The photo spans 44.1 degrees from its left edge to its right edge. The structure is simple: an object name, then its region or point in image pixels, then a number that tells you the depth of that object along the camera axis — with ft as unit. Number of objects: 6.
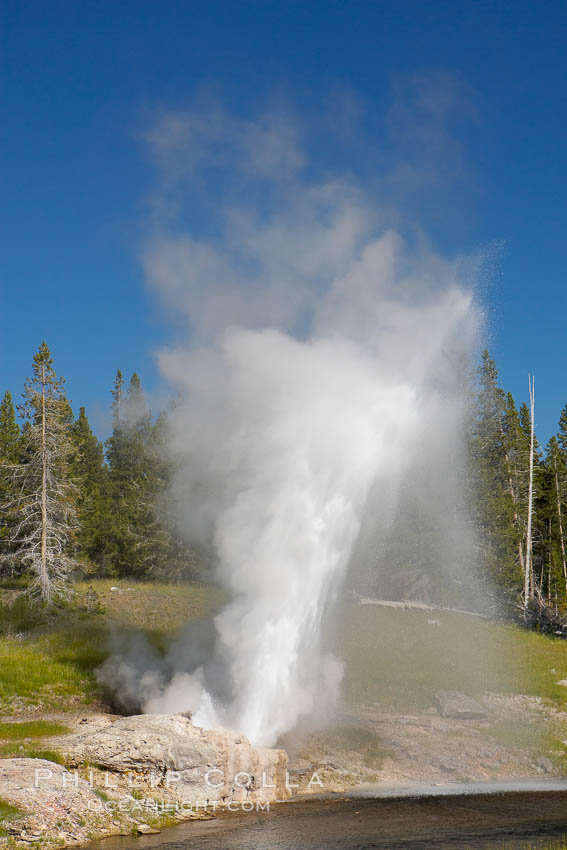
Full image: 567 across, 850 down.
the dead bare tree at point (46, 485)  123.54
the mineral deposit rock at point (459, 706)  84.17
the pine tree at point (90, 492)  185.47
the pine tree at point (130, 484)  171.73
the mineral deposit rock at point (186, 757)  54.39
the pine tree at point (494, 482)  163.12
